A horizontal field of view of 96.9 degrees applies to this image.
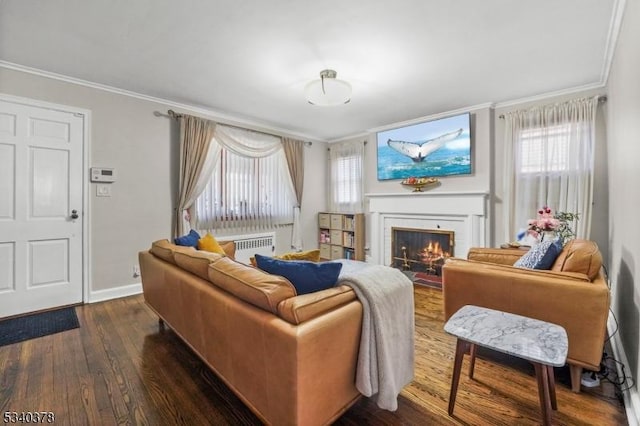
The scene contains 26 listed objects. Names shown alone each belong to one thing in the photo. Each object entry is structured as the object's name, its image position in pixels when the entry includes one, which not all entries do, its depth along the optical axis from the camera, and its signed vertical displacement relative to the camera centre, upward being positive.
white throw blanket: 1.38 -0.63
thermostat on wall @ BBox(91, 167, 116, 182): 3.12 +0.39
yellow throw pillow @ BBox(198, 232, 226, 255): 2.67 -0.33
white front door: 2.72 +0.02
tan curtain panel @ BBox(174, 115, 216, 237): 3.67 +0.65
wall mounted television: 3.91 +0.94
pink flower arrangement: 2.58 -0.11
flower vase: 2.68 -0.22
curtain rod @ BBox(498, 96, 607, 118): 3.00 +1.21
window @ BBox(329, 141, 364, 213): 5.26 +0.66
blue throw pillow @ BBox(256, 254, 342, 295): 1.47 -0.33
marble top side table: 1.22 -0.59
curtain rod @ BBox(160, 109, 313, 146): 3.56 +1.22
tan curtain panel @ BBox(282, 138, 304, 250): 5.00 +0.63
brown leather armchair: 1.64 -0.52
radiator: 4.35 -0.54
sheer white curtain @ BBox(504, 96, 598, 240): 3.07 +0.59
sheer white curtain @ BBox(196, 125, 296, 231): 4.05 +0.41
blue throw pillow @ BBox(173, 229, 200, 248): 2.68 -0.29
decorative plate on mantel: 4.23 +0.45
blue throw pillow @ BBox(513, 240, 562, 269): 1.99 -0.31
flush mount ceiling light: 2.53 +1.11
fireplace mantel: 3.75 -0.05
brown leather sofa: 1.14 -0.59
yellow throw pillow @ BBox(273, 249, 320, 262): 1.97 -0.32
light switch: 3.18 +0.22
